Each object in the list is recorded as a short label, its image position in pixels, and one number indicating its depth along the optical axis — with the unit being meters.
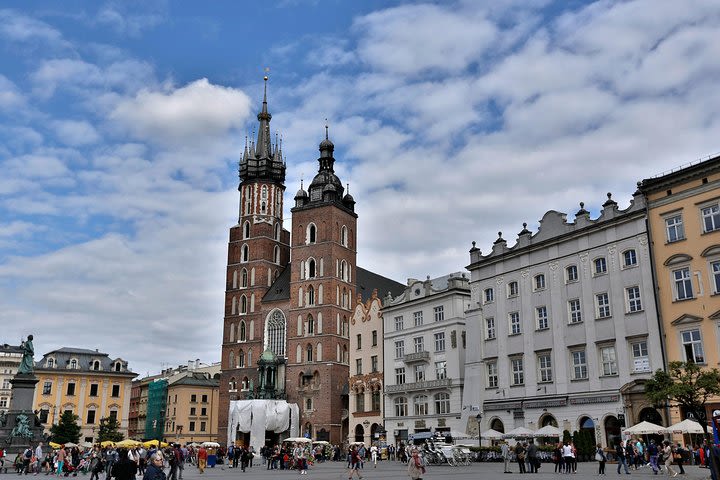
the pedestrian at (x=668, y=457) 26.70
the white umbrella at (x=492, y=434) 41.97
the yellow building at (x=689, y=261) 35.31
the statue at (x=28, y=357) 44.56
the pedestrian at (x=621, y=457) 28.56
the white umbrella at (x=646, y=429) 32.72
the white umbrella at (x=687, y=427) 30.80
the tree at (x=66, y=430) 76.06
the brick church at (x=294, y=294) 75.19
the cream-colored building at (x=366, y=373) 63.34
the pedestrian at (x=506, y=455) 31.06
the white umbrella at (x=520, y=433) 40.31
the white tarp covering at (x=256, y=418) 66.06
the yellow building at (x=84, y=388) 86.38
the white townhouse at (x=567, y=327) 38.59
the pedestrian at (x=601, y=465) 28.66
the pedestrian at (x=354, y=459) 28.39
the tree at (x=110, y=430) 81.12
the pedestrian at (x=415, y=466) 19.73
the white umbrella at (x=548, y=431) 39.28
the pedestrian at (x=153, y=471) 16.77
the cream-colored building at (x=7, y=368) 97.81
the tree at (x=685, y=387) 28.77
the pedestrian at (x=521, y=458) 30.81
